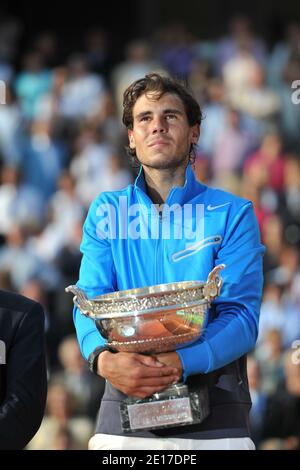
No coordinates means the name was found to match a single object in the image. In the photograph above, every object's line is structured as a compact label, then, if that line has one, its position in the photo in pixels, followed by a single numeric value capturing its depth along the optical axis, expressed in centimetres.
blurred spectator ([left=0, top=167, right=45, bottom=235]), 1928
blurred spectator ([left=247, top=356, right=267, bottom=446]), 1341
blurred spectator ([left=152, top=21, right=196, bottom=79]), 2352
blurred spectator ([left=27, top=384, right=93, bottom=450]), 1392
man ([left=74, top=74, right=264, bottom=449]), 668
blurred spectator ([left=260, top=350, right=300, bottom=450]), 1282
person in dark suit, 664
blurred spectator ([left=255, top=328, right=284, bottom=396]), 1425
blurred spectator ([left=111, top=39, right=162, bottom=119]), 2314
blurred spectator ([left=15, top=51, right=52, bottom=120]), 2200
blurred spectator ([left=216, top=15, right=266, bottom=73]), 2281
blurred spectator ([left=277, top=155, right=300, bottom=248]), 1740
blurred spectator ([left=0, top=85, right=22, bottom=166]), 2094
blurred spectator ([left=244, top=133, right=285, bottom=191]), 1889
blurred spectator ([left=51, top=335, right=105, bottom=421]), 1446
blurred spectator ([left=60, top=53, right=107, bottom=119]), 2194
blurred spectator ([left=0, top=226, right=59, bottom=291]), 1791
